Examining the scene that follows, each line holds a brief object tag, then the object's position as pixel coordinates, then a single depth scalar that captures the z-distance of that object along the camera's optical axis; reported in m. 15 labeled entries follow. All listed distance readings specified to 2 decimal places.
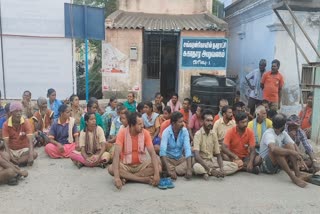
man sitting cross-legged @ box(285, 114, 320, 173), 5.72
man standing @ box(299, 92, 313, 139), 7.92
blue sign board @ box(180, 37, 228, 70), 10.67
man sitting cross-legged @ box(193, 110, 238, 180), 5.45
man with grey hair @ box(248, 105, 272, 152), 6.22
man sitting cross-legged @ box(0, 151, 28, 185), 4.99
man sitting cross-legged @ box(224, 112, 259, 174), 5.65
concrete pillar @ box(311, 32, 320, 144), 7.48
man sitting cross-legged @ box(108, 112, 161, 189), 5.03
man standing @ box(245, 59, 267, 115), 8.89
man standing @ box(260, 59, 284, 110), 8.38
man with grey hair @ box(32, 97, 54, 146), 7.25
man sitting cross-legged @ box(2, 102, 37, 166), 5.89
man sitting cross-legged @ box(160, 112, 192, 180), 5.36
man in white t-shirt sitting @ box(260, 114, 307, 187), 5.25
